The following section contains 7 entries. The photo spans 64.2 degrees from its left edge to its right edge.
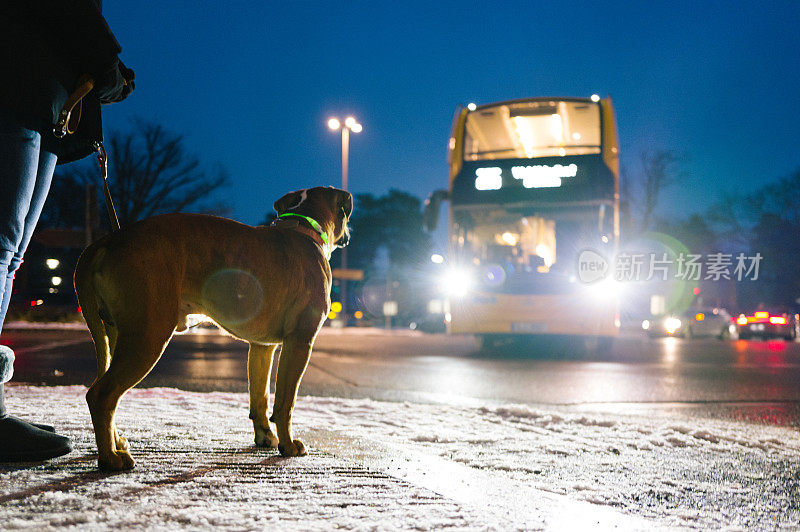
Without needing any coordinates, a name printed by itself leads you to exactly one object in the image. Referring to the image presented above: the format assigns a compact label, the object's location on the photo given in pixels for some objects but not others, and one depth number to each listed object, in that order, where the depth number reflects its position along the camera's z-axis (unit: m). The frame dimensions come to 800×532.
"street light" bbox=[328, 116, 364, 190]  29.18
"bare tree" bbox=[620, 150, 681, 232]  43.88
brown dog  2.43
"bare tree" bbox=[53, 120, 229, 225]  30.86
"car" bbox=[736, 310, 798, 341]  26.59
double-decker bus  12.08
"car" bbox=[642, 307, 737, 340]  27.25
